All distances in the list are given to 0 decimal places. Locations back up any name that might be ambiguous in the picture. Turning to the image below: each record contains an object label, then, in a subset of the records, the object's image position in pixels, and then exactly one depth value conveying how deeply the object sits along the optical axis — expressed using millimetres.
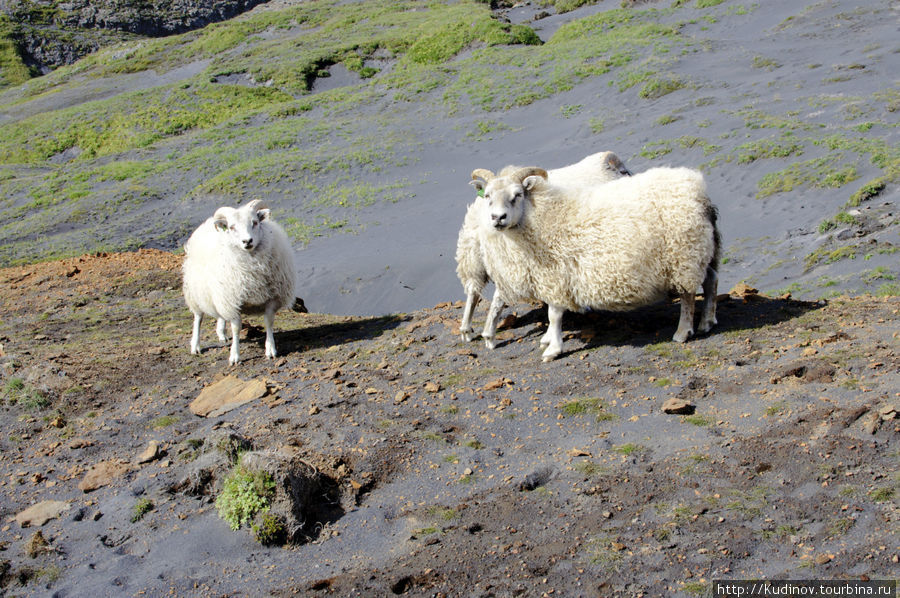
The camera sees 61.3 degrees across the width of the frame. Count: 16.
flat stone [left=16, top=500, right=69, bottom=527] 7449
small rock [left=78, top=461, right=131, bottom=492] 8047
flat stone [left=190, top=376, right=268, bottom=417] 9781
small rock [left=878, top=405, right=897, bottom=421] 6312
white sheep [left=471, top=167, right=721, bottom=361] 9180
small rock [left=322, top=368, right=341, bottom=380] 10305
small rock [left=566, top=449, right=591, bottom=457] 7125
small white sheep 11652
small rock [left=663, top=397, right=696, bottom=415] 7550
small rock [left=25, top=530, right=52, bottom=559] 6824
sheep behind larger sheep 11123
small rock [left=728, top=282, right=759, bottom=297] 11288
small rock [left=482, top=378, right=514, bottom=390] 9086
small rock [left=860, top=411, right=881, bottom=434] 6250
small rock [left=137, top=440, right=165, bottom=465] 8406
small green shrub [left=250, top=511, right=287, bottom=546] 6617
